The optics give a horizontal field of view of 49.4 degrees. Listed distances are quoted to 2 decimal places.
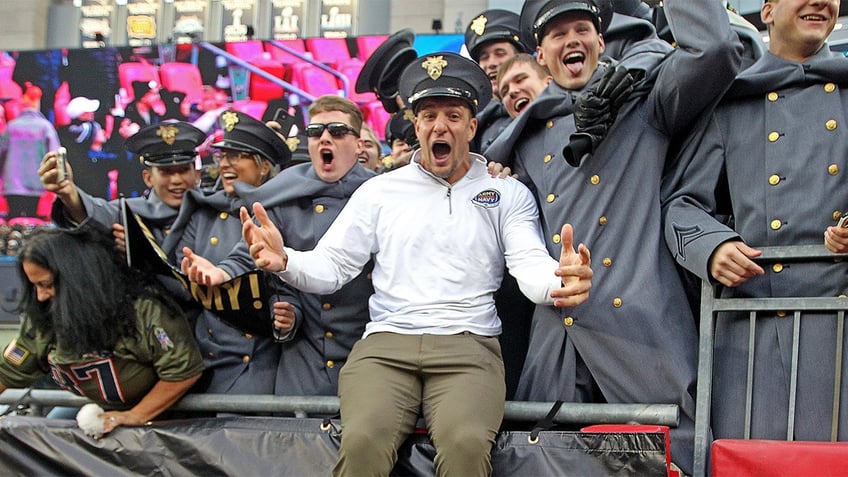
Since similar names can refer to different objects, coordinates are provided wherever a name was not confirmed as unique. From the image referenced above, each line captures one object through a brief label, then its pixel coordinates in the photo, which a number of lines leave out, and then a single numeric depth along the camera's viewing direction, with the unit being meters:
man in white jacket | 2.96
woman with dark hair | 3.72
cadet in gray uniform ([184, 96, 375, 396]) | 3.81
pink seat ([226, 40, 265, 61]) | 13.02
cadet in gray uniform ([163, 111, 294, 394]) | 3.96
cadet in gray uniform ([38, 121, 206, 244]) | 4.09
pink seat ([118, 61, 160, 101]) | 13.03
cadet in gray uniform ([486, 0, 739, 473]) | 3.17
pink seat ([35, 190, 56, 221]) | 12.71
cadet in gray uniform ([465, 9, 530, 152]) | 5.07
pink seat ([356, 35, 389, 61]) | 12.53
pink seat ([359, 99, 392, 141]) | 11.80
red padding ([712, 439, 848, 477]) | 2.63
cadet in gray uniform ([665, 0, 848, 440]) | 2.97
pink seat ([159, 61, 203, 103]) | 12.93
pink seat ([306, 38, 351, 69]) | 12.70
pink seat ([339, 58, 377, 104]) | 12.35
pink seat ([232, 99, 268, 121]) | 12.58
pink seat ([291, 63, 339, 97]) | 12.58
